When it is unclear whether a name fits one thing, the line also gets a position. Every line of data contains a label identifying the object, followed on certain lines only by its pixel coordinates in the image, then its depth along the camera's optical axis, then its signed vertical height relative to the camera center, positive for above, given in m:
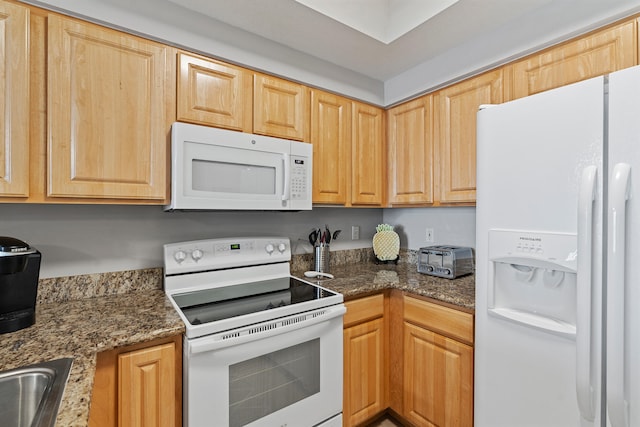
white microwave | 1.46 +0.22
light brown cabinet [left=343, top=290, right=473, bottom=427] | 1.54 -0.81
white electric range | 1.21 -0.55
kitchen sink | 0.81 -0.47
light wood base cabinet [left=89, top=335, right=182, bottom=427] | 1.06 -0.61
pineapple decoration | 2.46 -0.26
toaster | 1.92 -0.30
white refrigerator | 0.90 -0.15
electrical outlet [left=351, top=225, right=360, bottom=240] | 2.56 -0.16
